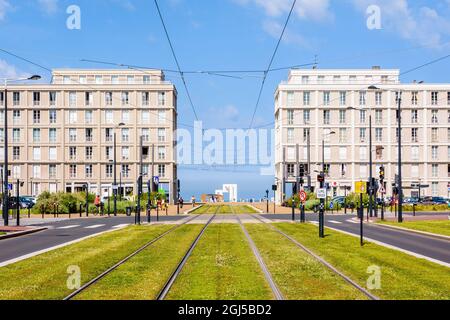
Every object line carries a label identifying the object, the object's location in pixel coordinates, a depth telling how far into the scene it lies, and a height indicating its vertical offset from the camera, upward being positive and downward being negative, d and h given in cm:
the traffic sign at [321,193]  2670 -84
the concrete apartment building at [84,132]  10319 +686
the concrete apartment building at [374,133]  10325 +656
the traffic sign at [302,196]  3419 -123
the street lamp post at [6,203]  3479 -170
